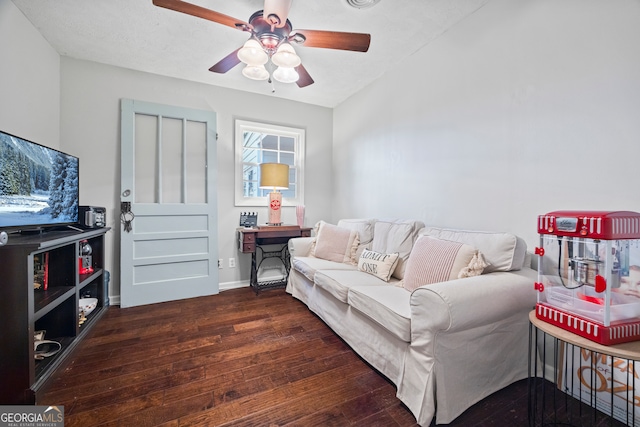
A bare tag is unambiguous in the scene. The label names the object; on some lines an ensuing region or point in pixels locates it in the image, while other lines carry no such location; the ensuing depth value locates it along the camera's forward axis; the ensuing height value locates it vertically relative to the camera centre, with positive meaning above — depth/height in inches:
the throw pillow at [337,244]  104.0 -14.2
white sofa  48.6 -25.2
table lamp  121.7 +15.5
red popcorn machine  38.1 -10.6
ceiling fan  61.9 +45.9
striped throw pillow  61.6 -12.8
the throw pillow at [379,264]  82.8 -17.7
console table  118.7 -16.4
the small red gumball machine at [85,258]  90.0 -17.8
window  132.0 +28.9
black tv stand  50.3 -22.5
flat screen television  58.6 +5.5
